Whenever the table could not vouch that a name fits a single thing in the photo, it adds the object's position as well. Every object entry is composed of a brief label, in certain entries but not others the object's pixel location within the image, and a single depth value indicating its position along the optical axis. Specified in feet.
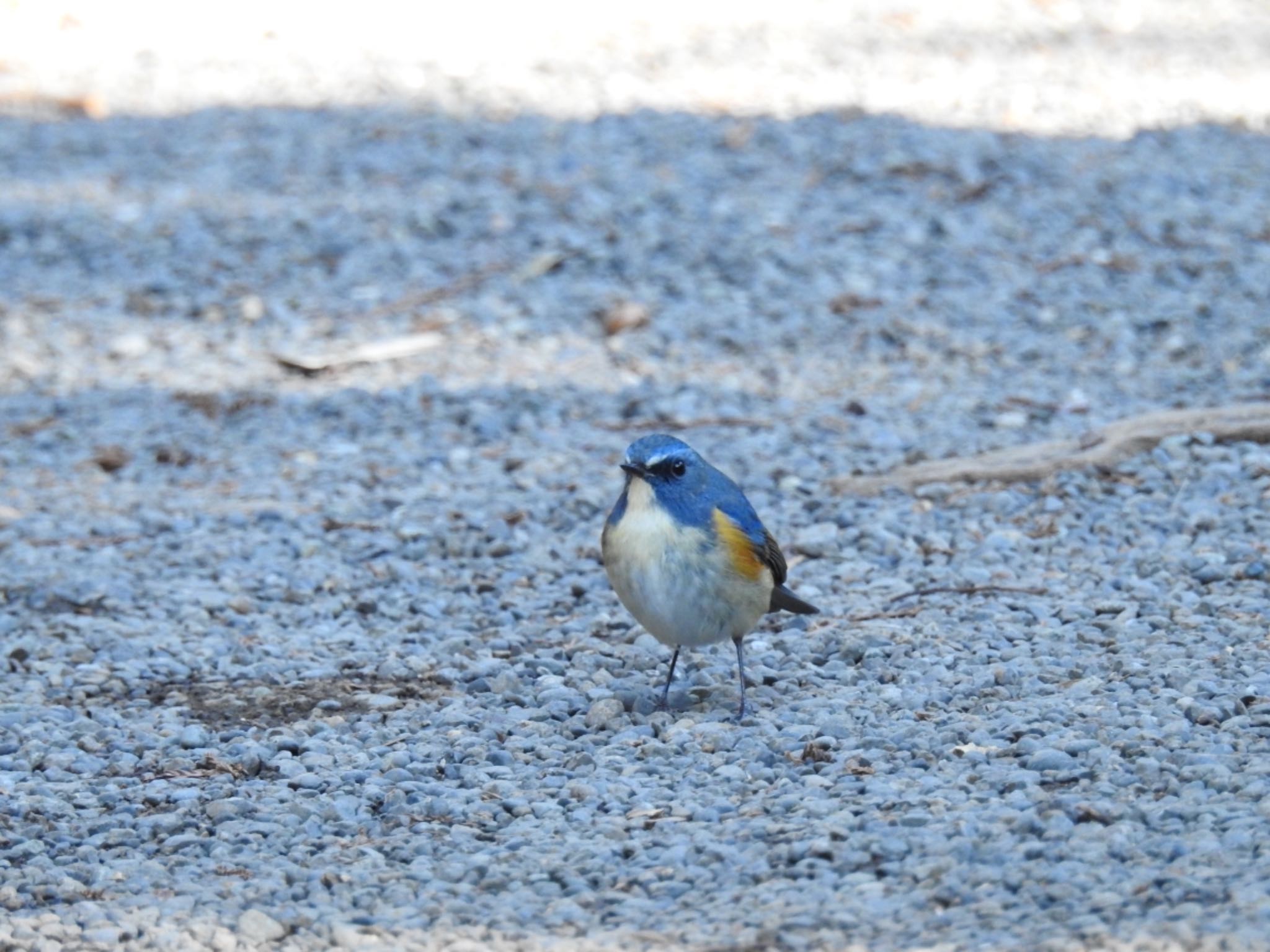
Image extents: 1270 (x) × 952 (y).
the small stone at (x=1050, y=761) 27.94
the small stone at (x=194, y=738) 32.14
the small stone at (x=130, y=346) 58.23
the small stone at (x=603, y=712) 32.42
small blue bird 31.76
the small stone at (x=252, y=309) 60.39
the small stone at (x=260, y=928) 24.50
